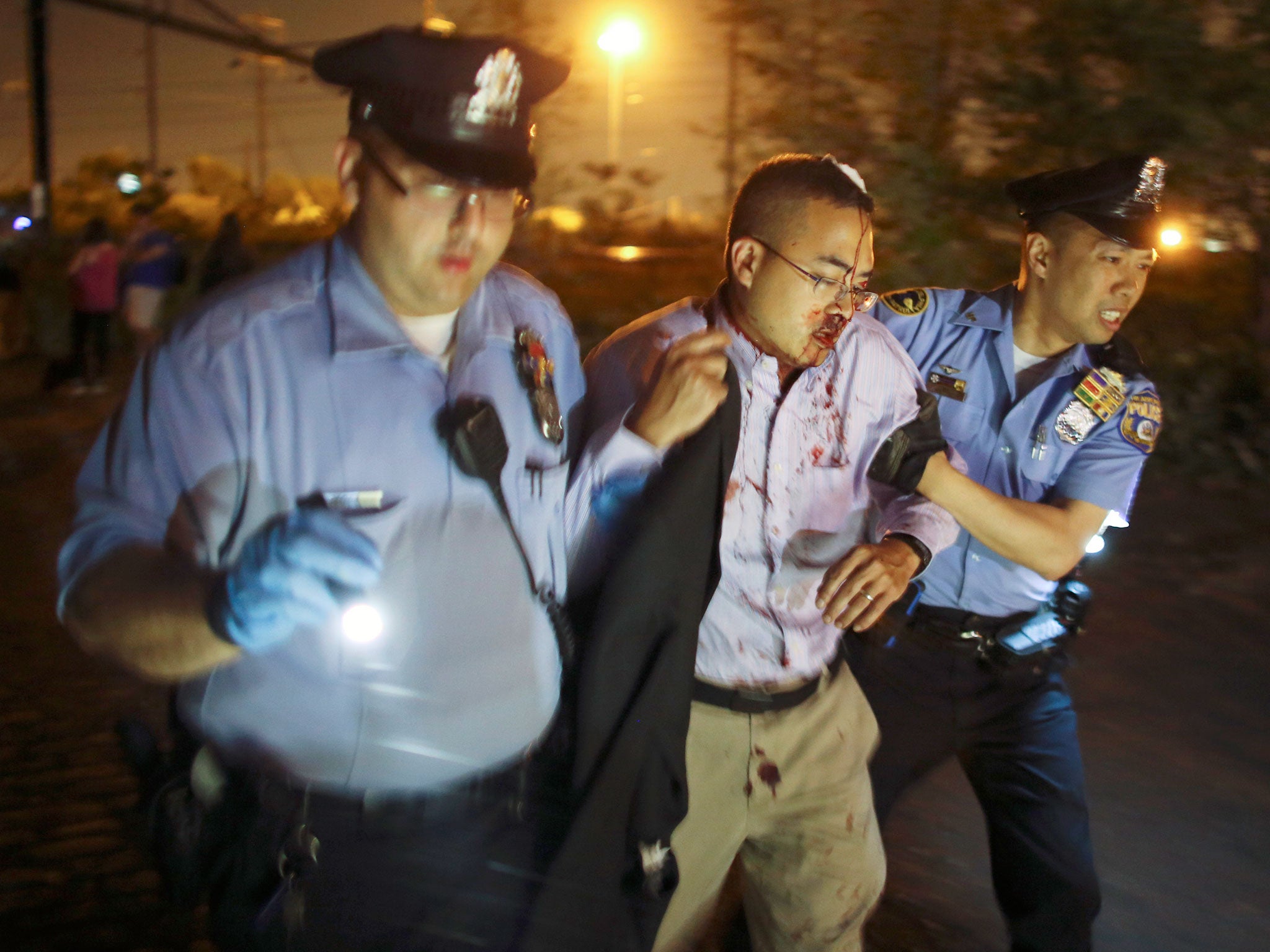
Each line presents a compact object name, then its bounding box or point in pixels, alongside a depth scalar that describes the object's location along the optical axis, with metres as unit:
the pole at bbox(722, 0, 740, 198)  8.41
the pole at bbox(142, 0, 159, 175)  36.22
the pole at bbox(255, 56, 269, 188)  46.56
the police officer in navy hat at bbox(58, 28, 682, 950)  1.69
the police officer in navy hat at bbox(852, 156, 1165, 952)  2.88
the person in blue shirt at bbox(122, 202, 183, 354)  11.34
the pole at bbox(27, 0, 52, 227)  16.53
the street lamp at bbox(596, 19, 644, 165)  8.59
